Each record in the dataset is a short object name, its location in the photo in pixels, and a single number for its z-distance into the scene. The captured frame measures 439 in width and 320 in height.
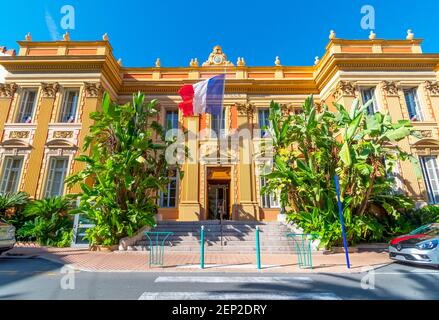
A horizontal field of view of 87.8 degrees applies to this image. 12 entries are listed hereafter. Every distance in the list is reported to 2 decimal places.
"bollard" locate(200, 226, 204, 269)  6.44
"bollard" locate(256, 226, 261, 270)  6.42
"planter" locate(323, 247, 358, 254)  8.90
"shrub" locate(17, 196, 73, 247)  10.42
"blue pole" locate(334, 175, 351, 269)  6.45
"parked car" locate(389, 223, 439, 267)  6.47
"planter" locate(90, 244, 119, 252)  9.34
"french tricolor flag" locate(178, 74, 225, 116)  13.09
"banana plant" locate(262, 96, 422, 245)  9.14
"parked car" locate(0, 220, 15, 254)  7.49
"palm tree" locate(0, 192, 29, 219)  11.24
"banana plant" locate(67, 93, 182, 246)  9.41
